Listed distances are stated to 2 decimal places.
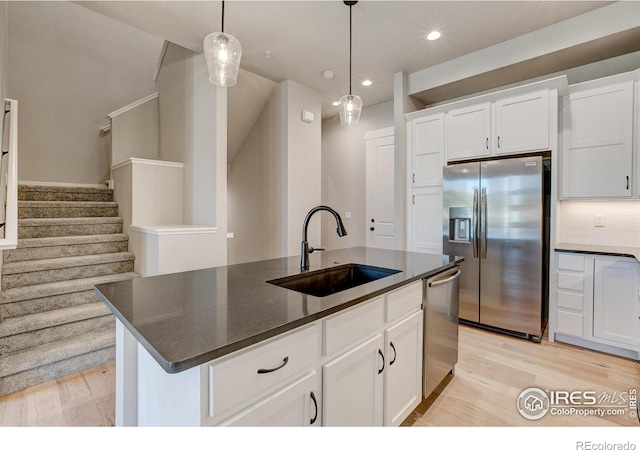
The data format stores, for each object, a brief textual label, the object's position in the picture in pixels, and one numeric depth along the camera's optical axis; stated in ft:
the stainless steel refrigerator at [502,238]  9.35
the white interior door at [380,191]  15.46
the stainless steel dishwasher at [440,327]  6.11
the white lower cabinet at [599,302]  8.21
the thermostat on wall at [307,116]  13.74
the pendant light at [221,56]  5.86
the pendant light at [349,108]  8.18
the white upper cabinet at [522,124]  9.40
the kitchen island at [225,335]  2.73
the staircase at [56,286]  7.43
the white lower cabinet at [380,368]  4.05
